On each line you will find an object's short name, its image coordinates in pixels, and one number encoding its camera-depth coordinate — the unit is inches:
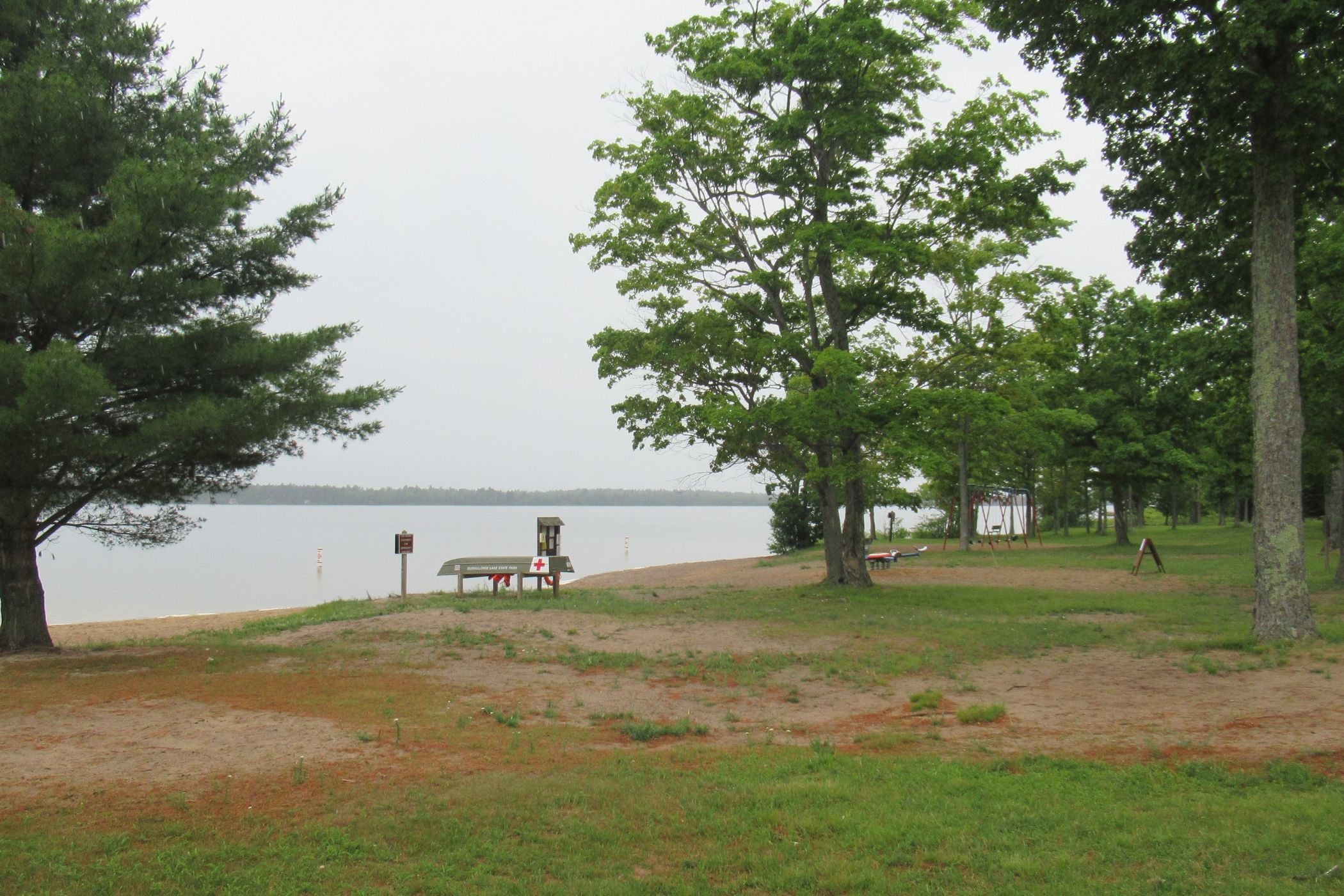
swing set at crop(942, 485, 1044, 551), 1643.7
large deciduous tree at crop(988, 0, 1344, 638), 419.2
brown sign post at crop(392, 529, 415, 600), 800.9
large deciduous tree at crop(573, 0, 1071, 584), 698.8
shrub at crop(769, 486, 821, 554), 1657.2
